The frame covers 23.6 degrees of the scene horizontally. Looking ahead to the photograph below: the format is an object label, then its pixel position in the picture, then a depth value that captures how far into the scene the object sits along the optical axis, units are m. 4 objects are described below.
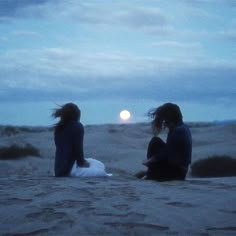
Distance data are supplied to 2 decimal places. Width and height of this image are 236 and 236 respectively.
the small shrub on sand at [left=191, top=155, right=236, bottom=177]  18.11
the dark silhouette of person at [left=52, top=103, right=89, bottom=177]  10.28
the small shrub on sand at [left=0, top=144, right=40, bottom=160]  22.48
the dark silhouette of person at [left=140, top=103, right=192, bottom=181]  9.48
